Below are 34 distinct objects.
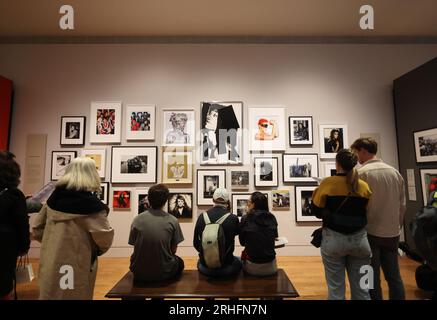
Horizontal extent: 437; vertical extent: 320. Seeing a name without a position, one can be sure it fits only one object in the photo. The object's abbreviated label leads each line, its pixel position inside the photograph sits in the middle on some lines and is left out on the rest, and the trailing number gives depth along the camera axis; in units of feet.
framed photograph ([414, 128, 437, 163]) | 12.73
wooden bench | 6.75
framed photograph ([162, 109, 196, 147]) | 15.07
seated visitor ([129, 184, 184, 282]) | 7.22
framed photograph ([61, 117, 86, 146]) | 15.12
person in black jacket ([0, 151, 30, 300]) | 5.51
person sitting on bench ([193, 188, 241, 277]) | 7.53
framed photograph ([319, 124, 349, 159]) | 15.16
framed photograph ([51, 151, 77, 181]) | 15.05
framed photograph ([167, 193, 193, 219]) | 14.76
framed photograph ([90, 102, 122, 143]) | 15.08
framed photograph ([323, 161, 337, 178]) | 15.02
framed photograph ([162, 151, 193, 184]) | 14.87
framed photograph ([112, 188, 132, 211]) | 14.87
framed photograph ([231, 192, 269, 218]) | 14.82
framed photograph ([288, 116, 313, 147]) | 15.15
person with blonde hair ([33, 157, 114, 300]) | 6.13
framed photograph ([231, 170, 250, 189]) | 14.93
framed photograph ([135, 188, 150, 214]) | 14.84
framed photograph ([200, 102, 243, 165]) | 14.97
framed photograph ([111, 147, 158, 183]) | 14.90
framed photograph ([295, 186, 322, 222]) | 14.83
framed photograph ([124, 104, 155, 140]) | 15.08
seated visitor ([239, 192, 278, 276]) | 7.79
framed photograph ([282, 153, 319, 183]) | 14.99
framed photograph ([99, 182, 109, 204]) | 14.80
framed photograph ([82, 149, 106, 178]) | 14.97
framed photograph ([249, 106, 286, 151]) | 15.07
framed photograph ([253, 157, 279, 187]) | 14.90
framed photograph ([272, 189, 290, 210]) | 14.94
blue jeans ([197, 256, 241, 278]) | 7.73
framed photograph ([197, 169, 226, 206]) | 14.84
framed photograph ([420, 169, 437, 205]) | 12.72
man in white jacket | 7.13
